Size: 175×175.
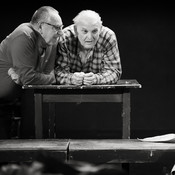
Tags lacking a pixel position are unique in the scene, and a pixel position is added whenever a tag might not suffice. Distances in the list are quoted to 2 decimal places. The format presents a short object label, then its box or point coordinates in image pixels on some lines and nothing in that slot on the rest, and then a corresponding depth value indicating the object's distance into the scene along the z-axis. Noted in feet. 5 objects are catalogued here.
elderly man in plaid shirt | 24.62
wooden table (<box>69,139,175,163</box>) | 17.90
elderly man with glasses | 24.17
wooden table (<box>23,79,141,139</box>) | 24.30
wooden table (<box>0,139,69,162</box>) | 17.89
